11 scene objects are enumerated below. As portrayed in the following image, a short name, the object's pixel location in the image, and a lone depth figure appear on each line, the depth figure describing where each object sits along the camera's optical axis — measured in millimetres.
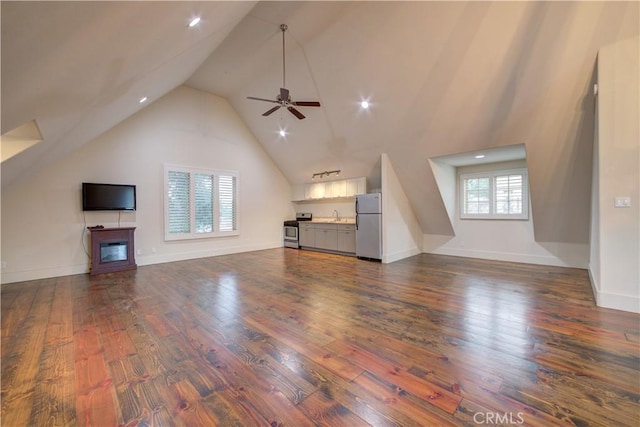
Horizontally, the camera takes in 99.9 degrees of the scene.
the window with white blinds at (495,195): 6083
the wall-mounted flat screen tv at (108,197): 5359
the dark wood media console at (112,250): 5250
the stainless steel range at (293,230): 8562
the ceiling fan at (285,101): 4348
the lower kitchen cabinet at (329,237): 7152
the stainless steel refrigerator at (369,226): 6316
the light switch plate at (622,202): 3160
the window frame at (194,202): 6488
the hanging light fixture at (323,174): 7765
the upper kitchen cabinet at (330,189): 7449
